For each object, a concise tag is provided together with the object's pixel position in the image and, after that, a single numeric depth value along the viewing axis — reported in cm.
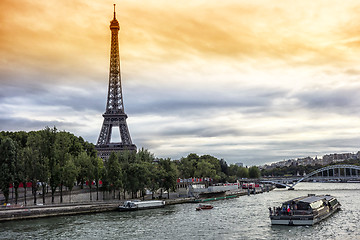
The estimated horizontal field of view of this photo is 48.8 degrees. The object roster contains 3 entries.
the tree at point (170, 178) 7244
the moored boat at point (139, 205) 5656
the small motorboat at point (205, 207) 6079
